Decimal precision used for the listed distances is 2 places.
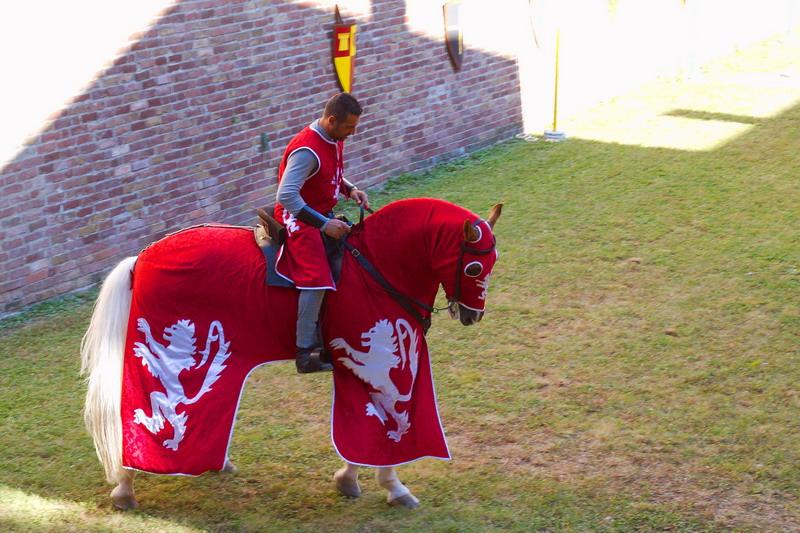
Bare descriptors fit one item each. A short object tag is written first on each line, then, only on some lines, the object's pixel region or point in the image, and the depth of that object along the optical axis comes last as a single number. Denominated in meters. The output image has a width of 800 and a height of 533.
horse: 8.79
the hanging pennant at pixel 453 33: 20.62
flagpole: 22.67
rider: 8.68
